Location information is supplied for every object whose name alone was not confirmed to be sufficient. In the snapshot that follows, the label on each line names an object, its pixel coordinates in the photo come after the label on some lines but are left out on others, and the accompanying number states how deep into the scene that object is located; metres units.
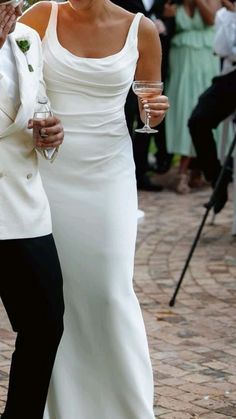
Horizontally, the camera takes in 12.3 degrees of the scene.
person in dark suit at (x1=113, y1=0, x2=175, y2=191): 12.63
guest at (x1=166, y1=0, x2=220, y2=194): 12.88
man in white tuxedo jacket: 4.04
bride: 4.86
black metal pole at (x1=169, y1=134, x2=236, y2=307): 7.89
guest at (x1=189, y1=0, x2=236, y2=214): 9.75
